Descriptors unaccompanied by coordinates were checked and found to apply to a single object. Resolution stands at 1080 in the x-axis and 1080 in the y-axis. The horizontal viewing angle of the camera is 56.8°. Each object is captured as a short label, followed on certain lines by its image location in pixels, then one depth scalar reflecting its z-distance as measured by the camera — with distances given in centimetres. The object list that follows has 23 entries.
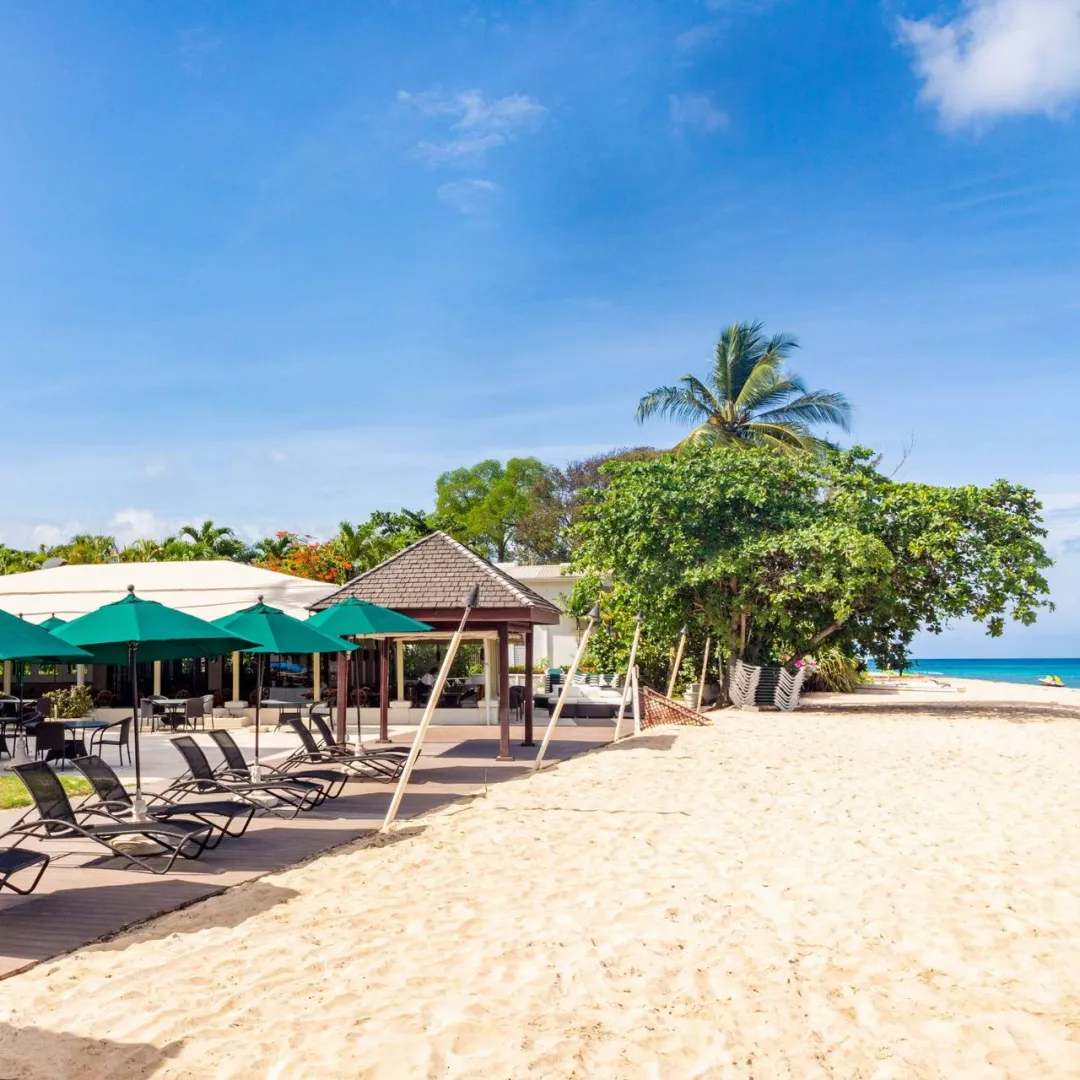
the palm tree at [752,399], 3391
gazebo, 1577
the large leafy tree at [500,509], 5706
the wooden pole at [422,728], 964
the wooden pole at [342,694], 1616
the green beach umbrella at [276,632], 1095
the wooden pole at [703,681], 2576
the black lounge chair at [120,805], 877
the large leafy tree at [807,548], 2305
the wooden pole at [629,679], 1812
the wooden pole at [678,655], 2429
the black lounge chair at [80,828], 741
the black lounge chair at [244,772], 1108
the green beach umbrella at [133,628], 869
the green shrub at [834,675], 3422
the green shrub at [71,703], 2109
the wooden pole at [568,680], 1396
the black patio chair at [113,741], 1499
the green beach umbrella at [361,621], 1323
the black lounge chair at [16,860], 621
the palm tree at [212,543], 4112
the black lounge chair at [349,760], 1272
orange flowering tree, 3484
